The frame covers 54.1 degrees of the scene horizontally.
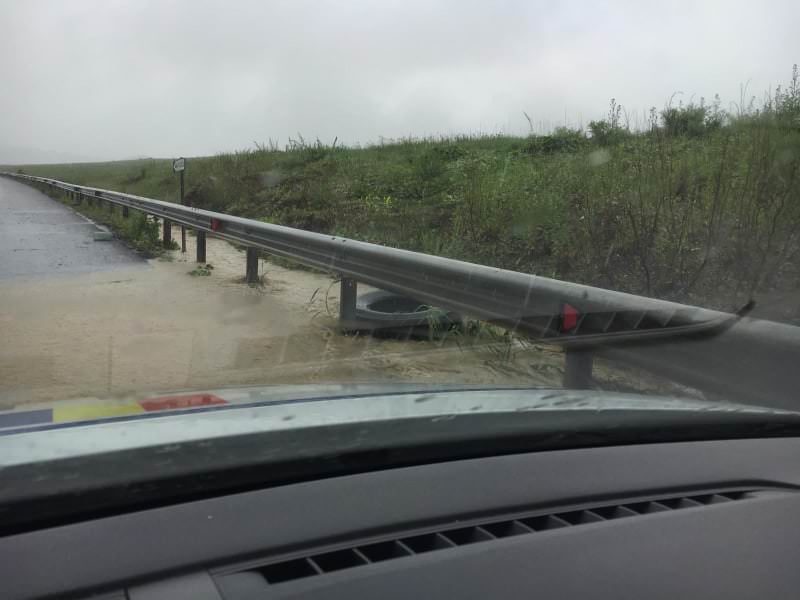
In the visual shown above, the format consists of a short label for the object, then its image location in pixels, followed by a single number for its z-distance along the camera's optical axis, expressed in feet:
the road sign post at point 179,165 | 48.93
